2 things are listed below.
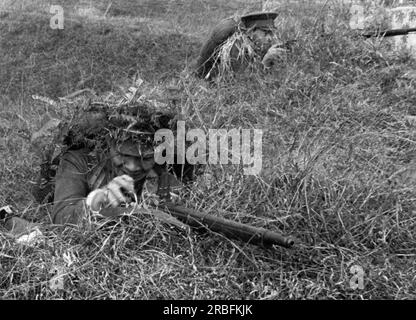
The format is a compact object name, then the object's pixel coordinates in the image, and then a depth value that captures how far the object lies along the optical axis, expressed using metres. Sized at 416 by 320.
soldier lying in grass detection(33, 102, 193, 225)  4.42
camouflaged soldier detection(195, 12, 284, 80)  7.37
